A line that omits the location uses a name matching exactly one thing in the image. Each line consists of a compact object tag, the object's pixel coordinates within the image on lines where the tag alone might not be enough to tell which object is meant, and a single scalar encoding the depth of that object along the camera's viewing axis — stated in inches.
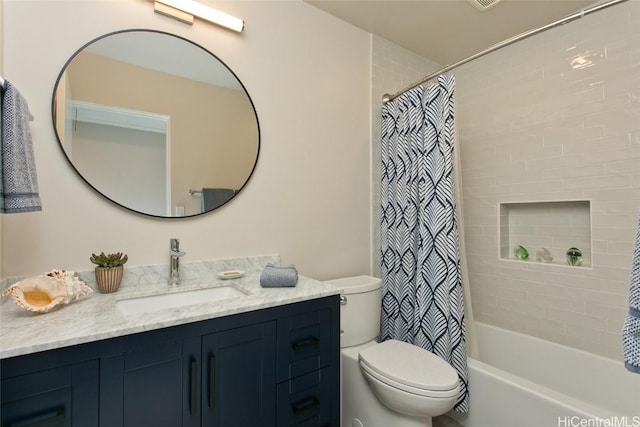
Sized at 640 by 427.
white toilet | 50.1
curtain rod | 51.3
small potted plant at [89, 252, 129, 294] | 47.8
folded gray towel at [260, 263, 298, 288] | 52.6
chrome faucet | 54.3
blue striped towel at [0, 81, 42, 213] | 36.2
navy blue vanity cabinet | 30.7
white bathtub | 48.8
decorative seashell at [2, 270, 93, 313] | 37.6
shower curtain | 65.1
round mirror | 50.6
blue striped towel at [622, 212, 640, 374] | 28.6
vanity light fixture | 56.6
